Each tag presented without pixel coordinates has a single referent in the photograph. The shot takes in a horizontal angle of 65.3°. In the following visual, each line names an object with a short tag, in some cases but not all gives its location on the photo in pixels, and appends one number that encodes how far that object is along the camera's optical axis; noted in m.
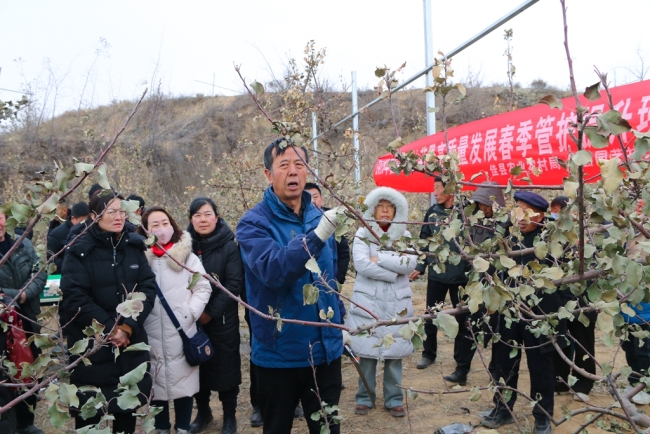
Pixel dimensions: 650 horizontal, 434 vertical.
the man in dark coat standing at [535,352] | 3.08
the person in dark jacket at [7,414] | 2.49
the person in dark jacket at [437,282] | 4.21
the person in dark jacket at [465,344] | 3.49
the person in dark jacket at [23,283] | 3.41
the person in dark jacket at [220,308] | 3.32
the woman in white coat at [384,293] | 3.35
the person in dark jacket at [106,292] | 2.63
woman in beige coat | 3.06
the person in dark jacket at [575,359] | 3.85
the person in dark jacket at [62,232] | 4.71
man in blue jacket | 2.09
